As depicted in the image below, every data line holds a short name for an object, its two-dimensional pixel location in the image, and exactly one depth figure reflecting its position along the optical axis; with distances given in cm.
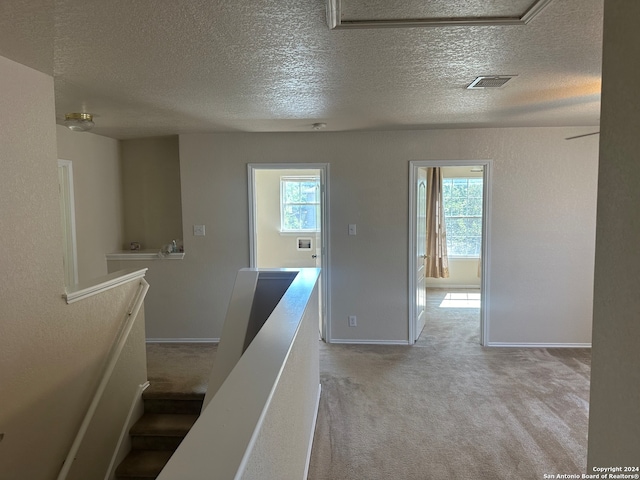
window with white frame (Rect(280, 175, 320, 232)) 596
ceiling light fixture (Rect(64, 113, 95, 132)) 313
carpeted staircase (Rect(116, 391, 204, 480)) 294
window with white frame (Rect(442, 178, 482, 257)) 708
